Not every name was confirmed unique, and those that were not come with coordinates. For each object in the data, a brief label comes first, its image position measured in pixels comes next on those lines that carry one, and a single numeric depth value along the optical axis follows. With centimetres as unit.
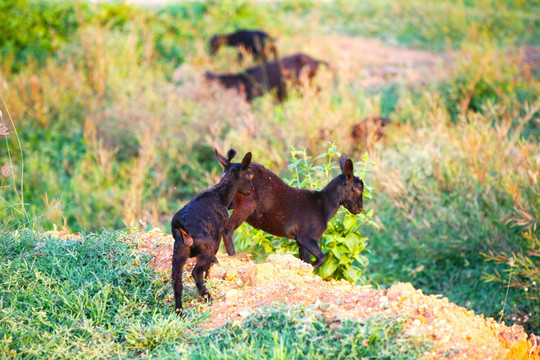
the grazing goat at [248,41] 2728
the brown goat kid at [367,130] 1734
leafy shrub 995
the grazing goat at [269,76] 2308
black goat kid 789
